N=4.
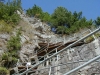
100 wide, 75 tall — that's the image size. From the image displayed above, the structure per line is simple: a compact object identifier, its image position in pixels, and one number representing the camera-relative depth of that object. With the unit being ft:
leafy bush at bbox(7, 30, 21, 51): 46.50
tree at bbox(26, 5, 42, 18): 78.66
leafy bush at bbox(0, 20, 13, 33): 54.07
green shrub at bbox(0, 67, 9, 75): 39.33
